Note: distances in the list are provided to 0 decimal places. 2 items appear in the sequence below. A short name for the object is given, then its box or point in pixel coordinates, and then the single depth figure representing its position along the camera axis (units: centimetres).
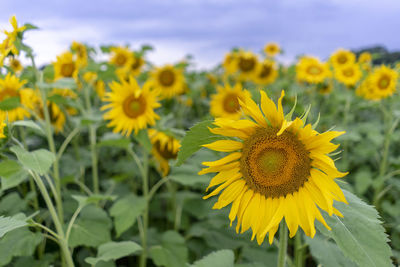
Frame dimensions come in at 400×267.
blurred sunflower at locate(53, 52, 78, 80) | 319
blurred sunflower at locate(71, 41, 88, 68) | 360
